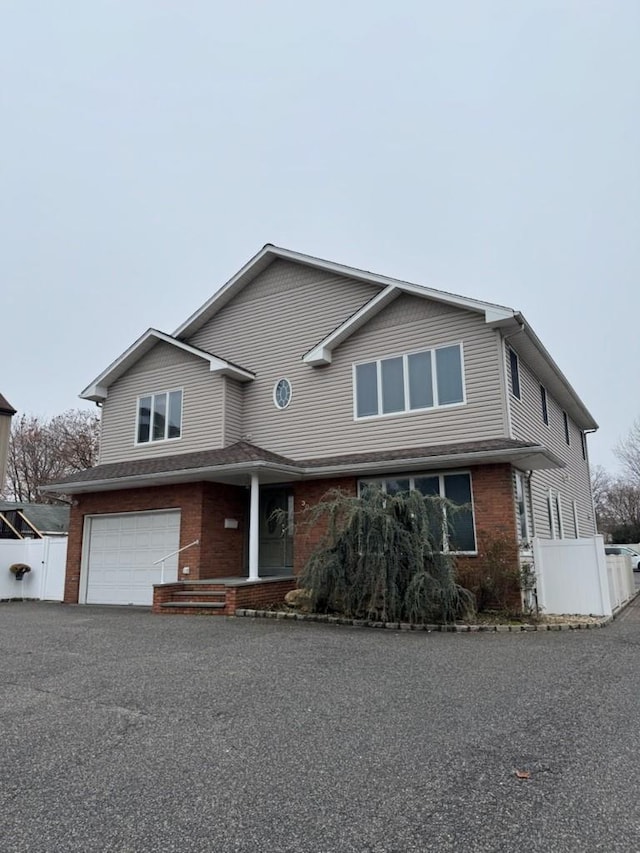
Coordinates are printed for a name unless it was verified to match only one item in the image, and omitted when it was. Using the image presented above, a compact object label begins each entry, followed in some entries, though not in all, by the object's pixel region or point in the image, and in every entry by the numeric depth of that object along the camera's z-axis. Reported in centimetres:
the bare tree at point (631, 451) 3928
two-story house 1236
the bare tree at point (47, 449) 3434
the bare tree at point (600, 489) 5519
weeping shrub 991
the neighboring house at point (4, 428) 1906
